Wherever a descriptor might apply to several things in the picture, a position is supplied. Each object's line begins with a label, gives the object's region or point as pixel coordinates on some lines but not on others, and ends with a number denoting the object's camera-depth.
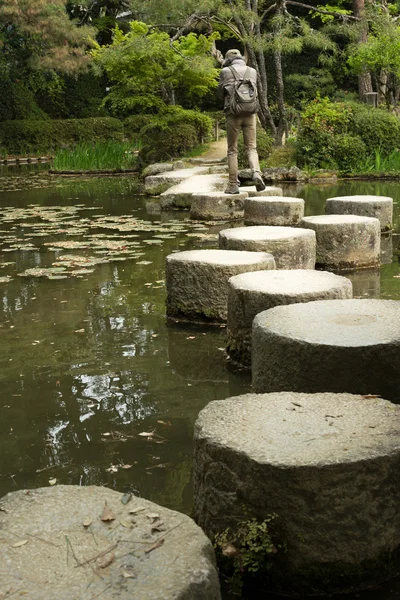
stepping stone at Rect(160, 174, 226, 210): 10.96
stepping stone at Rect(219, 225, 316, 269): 5.46
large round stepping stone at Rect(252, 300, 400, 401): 2.95
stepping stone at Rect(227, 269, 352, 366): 3.93
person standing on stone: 8.98
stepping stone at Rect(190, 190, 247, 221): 9.58
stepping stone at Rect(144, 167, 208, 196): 12.66
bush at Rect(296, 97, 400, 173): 15.16
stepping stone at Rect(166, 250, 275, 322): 4.75
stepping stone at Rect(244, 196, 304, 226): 8.38
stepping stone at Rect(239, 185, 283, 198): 10.06
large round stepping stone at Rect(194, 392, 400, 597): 2.15
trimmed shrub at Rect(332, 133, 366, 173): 15.08
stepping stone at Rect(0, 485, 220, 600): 1.74
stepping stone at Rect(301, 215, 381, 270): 6.49
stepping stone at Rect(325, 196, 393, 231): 7.70
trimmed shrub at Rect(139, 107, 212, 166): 16.64
